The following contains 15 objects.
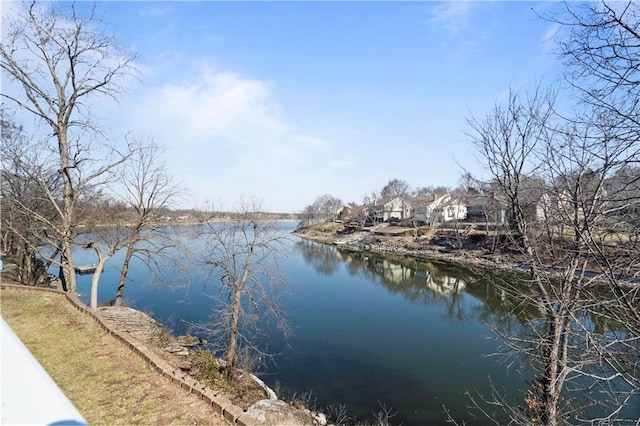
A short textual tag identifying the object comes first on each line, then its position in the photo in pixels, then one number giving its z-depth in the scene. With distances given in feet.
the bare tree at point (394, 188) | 259.19
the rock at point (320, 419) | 26.16
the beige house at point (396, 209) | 192.14
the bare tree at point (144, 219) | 44.88
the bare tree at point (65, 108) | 30.68
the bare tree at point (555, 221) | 10.82
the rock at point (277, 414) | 18.66
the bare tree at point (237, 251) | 32.32
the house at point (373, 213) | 214.69
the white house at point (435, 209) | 156.90
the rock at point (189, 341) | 38.16
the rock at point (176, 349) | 30.55
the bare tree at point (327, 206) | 245.45
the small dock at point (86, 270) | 86.22
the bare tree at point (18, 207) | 39.19
